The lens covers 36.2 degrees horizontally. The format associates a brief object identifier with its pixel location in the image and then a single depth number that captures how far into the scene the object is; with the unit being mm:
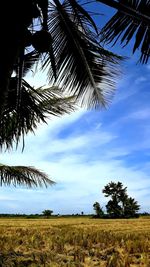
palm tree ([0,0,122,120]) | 2739
